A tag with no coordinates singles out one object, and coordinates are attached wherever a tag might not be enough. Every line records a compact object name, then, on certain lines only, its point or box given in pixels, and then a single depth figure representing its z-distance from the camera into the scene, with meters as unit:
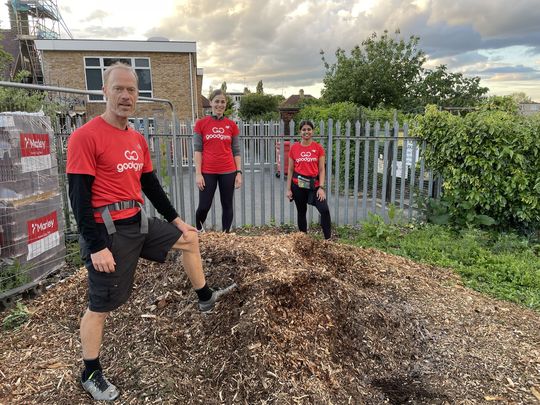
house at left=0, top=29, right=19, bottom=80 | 27.56
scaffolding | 25.78
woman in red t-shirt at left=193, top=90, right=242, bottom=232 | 5.00
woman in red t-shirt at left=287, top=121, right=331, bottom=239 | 5.36
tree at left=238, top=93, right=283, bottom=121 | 37.47
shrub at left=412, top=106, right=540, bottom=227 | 5.96
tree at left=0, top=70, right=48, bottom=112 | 4.98
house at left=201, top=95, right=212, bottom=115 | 45.68
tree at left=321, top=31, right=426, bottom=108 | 21.06
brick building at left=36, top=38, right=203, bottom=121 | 20.67
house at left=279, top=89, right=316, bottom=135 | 18.66
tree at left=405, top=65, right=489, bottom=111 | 20.56
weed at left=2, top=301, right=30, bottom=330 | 3.54
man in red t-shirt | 2.23
